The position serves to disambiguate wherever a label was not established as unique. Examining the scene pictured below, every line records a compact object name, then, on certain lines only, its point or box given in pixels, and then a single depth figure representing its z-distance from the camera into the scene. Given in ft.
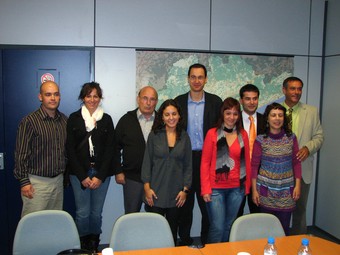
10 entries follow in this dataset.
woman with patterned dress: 8.86
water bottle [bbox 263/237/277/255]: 5.44
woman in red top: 8.95
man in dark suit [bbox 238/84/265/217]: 9.80
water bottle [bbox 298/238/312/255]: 5.47
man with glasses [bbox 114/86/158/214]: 9.60
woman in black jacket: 9.44
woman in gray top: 8.77
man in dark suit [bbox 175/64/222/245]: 10.07
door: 10.97
